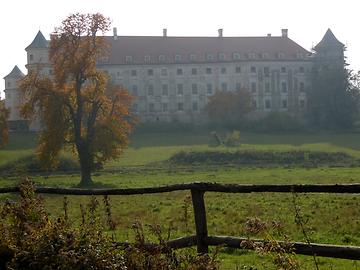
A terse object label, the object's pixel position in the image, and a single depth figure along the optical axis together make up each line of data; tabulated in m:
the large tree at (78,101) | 35.59
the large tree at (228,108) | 85.31
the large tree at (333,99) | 81.88
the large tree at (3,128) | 52.03
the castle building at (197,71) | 96.50
